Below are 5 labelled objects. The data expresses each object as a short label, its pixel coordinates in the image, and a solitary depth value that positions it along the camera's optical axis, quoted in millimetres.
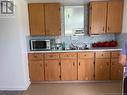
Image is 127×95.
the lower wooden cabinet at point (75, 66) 2426
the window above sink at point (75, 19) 2650
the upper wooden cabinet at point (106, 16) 2450
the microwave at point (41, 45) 2508
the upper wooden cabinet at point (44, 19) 2482
